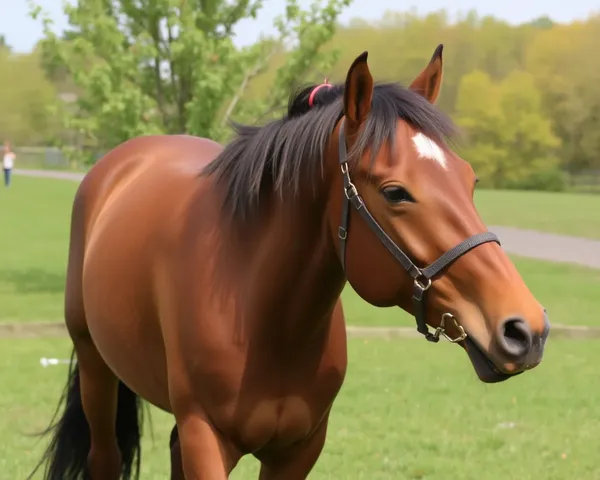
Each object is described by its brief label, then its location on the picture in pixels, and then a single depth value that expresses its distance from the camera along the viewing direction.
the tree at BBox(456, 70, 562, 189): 57.47
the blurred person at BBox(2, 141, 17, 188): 38.16
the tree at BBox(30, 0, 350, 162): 10.22
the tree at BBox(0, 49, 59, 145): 74.75
